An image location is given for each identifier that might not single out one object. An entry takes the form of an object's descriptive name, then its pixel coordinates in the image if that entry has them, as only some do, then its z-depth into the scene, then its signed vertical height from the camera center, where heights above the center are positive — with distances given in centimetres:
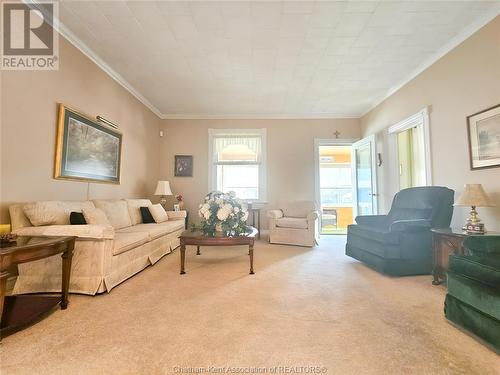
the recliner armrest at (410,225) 264 -33
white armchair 421 -56
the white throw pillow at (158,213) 401 -31
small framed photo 560 +71
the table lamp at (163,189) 491 +16
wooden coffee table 277 -54
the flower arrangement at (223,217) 292 -27
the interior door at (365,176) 464 +45
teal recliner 265 -50
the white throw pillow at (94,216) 254 -23
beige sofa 210 -61
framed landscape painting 276 +65
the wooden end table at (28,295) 143 -61
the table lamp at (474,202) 221 -5
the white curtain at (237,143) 564 +132
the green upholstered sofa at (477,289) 136 -60
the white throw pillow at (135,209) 375 -22
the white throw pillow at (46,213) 221 -17
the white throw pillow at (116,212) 317 -22
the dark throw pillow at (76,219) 245 -25
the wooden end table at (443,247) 224 -51
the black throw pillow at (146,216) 397 -34
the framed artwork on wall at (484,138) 243 +66
